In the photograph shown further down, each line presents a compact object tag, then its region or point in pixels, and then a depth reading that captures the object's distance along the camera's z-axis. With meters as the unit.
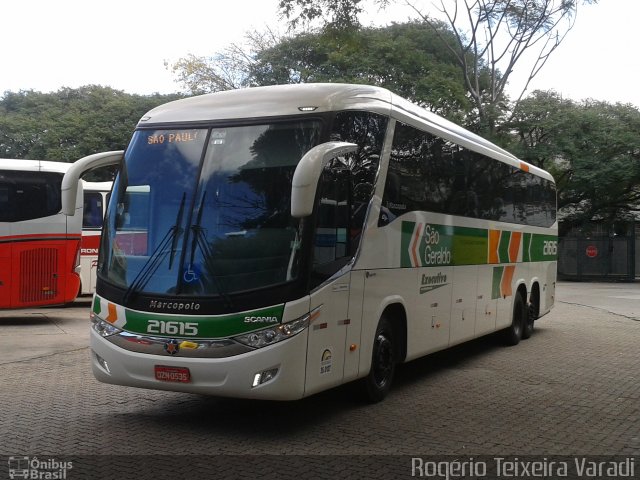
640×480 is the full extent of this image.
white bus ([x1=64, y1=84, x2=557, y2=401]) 6.30
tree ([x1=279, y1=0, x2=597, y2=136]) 29.45
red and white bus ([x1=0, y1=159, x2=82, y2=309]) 14.65
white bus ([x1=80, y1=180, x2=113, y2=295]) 19.00
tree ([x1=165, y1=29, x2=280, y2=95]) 39.06
